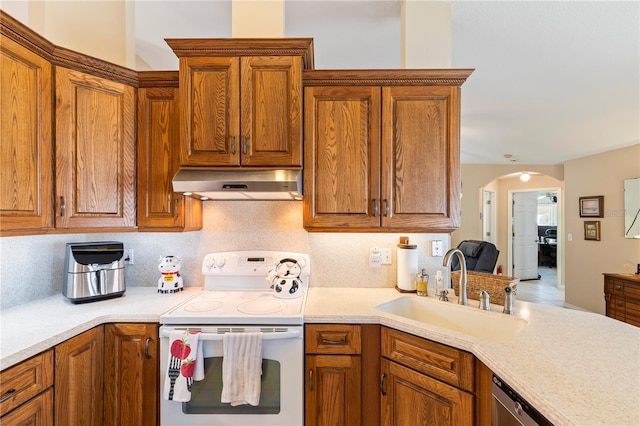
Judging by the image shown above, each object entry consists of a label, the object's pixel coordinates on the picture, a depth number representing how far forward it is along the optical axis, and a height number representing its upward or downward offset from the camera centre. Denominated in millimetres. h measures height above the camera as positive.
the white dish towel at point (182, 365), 1396 -731
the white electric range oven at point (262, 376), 1456 -786
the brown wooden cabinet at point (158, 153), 1845 +413
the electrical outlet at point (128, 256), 2100 -292
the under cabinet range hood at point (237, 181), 1620 +203
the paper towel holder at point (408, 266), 1900 -325
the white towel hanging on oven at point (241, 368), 1409 -747
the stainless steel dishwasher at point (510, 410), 896 -640
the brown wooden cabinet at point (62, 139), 1391 +435
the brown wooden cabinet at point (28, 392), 1083 -709
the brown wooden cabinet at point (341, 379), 1477 -840
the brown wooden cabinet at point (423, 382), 1195 -751
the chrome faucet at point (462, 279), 1562 -350
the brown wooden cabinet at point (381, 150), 1757 +413
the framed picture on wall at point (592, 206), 4478 +187
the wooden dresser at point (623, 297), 3178 -912
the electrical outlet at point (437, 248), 2031 -218
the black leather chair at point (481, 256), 3938 -545
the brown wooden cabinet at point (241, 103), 1690 +672
